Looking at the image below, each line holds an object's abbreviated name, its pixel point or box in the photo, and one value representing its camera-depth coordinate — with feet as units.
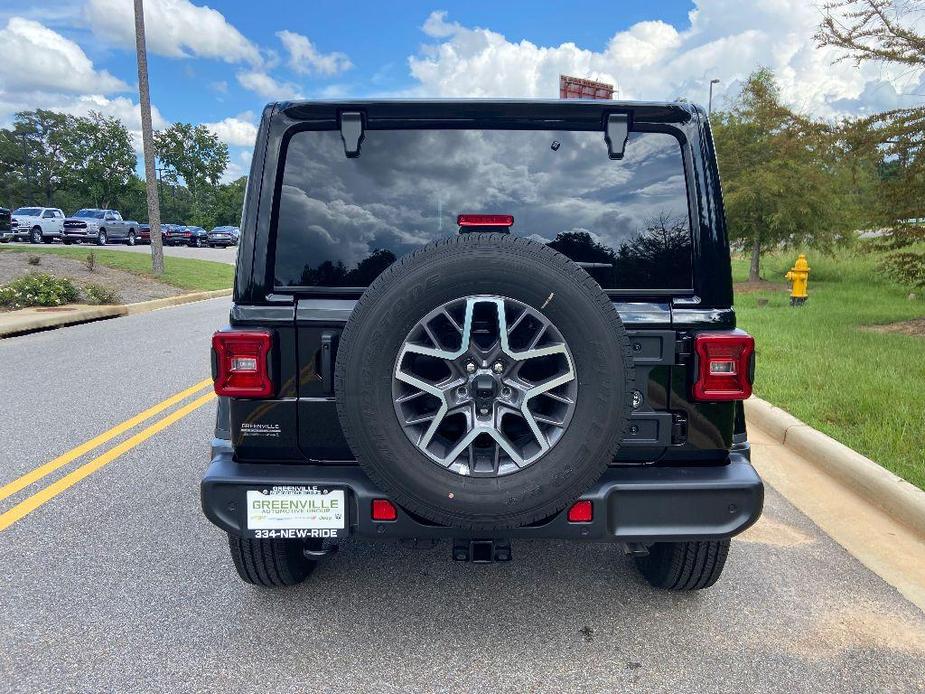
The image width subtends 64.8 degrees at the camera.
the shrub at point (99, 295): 49.78
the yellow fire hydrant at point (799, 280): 43.65
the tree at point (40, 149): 274.36
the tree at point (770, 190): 61.57
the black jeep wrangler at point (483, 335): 7.59
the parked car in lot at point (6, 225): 116.57
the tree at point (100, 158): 240.73
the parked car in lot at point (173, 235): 155.94
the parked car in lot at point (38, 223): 115.24
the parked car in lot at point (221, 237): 160.25
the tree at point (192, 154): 258.37
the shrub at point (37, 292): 46.29
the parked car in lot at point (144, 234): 140.05
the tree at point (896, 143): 31.63
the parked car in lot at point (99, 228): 116.57
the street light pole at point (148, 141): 61.77
